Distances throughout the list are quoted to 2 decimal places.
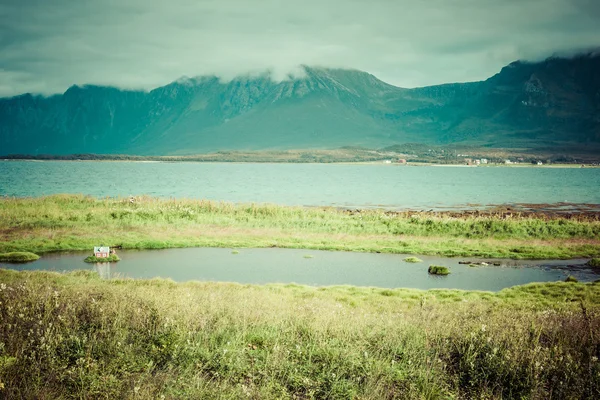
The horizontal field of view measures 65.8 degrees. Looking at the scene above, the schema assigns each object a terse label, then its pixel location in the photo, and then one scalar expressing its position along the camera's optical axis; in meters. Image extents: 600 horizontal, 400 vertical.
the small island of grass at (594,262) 33.55
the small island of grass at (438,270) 31.06
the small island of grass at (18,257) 31.48
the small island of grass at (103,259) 31.86
